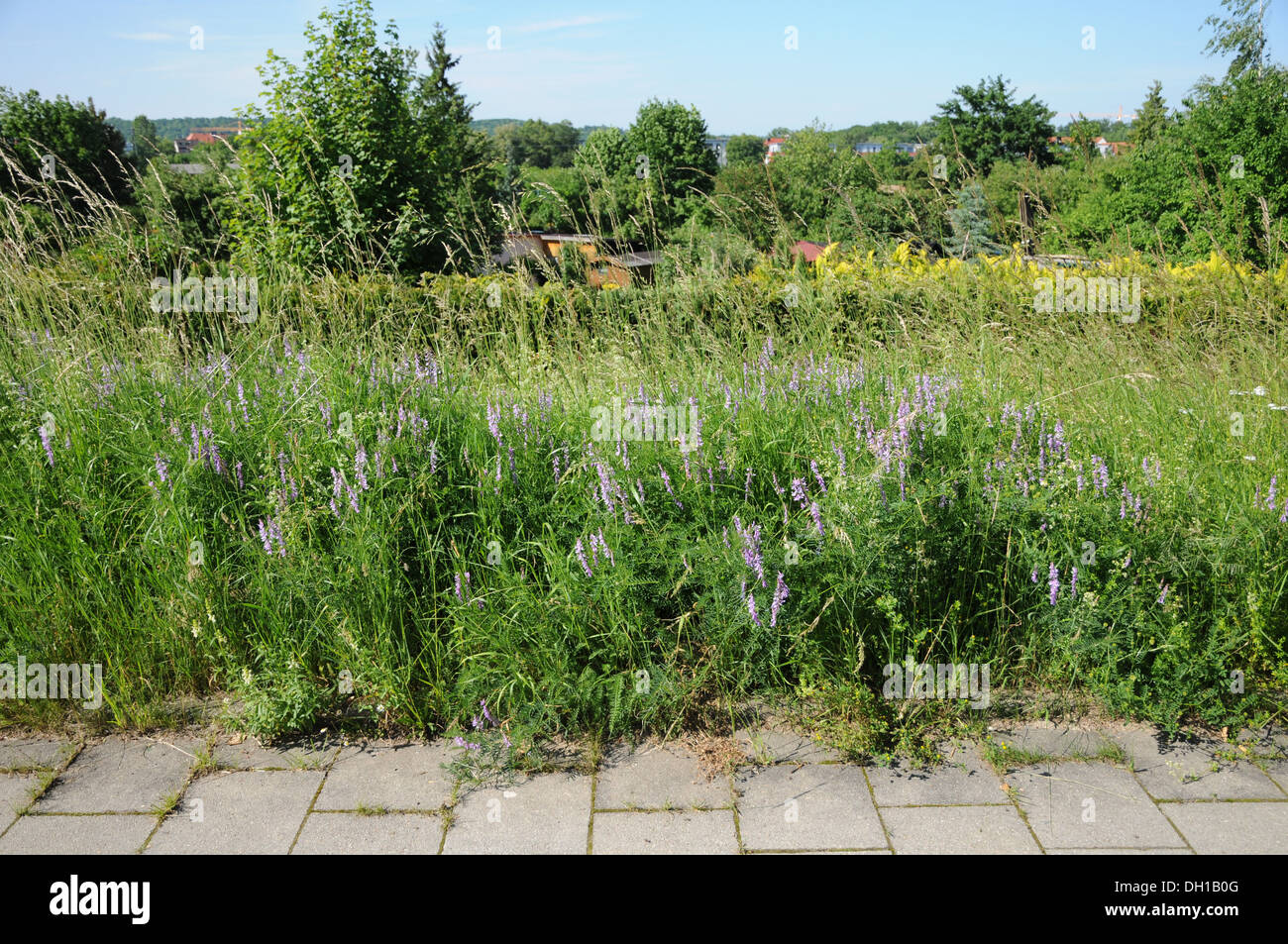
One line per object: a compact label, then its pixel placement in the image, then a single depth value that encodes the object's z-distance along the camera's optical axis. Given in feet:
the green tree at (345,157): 29.12
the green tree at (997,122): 164.55
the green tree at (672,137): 112.16
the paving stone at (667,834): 7.58
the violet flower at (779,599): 8.83
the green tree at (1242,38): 91.04
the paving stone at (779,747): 8.78
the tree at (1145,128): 66.46
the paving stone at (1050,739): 8.79
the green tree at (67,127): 112.78
